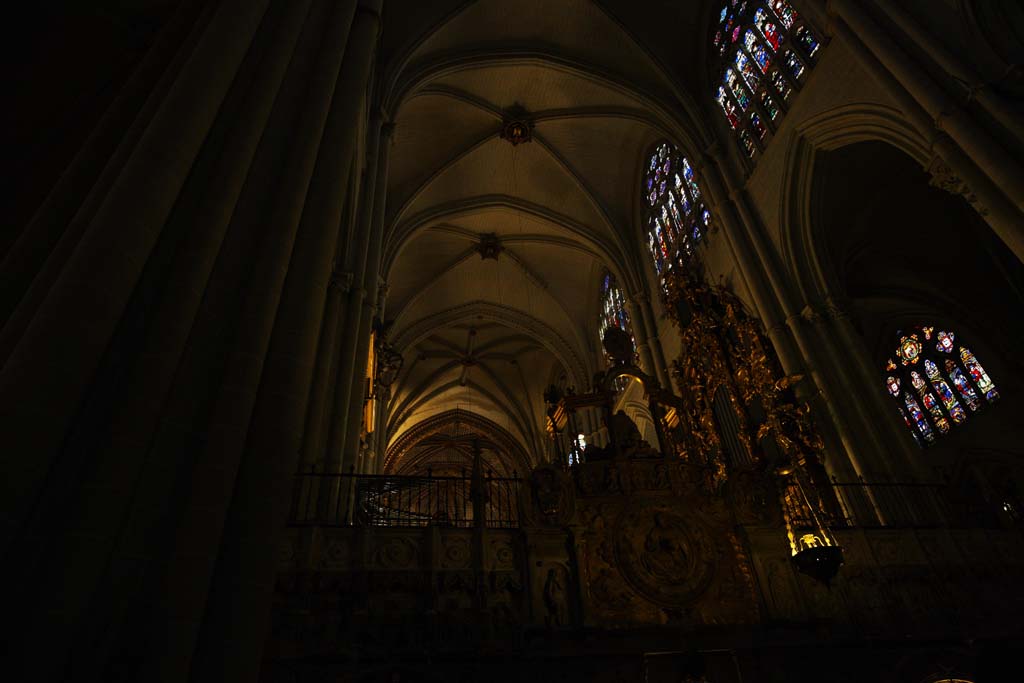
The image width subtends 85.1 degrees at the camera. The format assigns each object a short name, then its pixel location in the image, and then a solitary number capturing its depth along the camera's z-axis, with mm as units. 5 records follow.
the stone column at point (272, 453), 2857
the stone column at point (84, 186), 3309
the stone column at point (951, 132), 6020
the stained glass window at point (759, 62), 10359
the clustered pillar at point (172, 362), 2518
